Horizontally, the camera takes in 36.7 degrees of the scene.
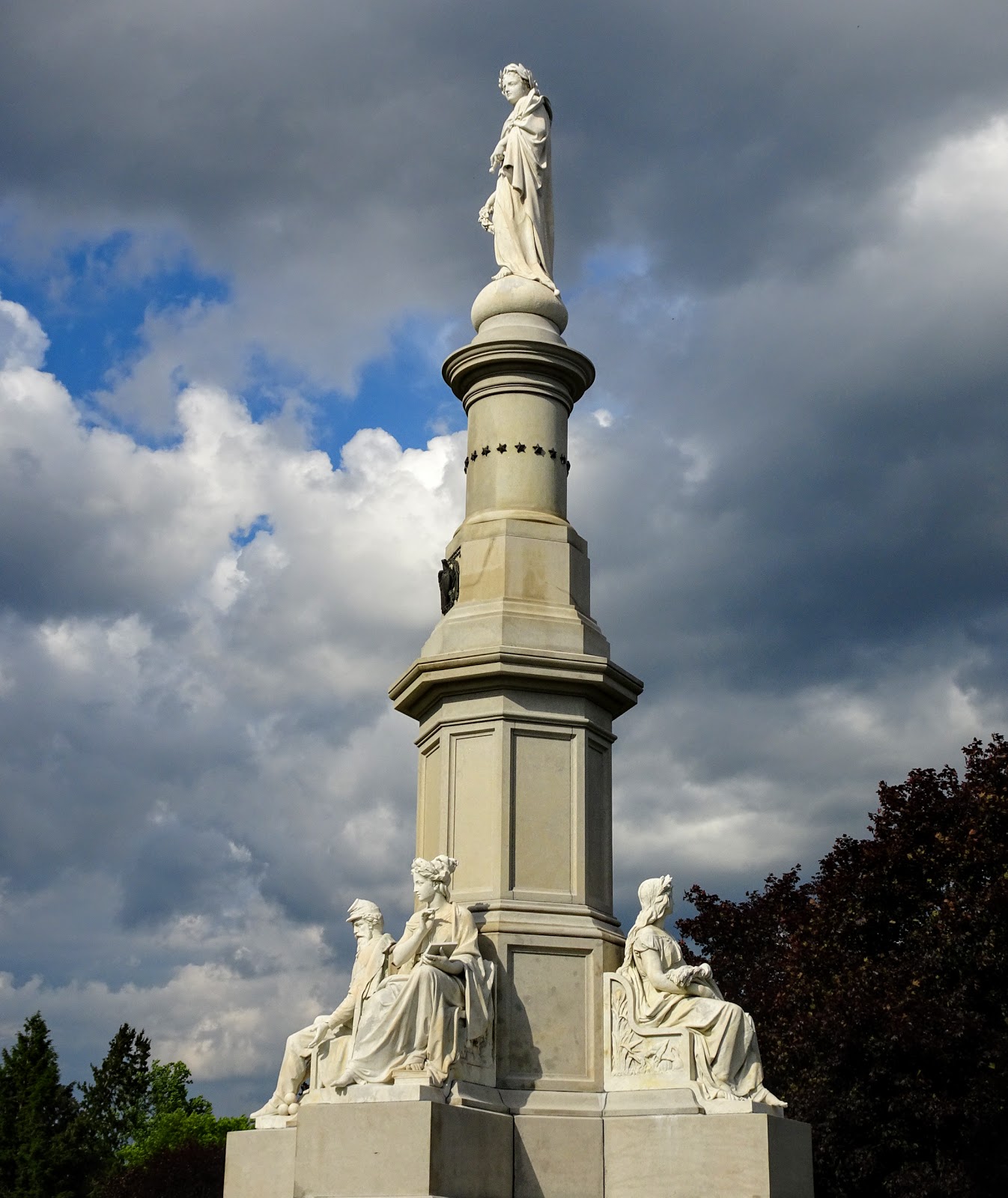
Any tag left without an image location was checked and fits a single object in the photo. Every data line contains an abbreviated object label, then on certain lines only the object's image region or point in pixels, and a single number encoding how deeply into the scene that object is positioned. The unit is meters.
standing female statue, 17.36
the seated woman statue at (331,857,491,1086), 12.82
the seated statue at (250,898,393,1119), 14.01
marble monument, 12.78
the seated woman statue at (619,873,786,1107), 13.51
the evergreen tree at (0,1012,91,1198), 50.59
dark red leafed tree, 21.44
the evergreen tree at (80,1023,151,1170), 63.78
